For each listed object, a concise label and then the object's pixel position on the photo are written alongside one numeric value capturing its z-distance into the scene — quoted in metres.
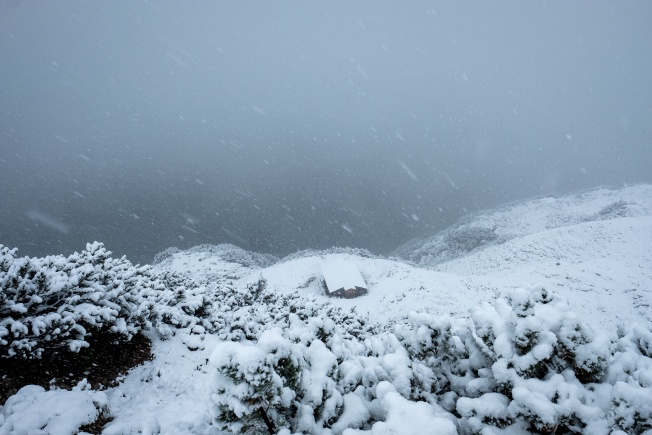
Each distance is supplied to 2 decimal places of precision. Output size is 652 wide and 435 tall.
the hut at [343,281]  25.95
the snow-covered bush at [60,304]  5.04
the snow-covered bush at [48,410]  3.78
